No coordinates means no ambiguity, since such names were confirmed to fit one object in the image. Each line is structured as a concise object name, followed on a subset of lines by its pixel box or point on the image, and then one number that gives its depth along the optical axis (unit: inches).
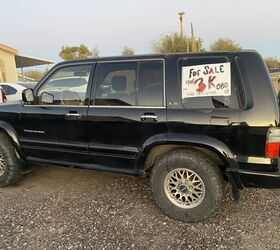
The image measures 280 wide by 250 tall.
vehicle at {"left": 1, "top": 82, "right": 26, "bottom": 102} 448.1
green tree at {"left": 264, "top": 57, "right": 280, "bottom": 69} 2235.5
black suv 114.3
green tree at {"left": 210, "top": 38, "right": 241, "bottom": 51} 1624.4
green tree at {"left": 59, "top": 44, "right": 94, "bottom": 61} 1530.5
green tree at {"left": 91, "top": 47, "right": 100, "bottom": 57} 1581.0
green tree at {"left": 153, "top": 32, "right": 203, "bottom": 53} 1190.3
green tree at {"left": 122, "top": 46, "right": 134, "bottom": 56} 1439.5
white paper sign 117.3
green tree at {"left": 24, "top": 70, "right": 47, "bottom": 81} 1659.7
